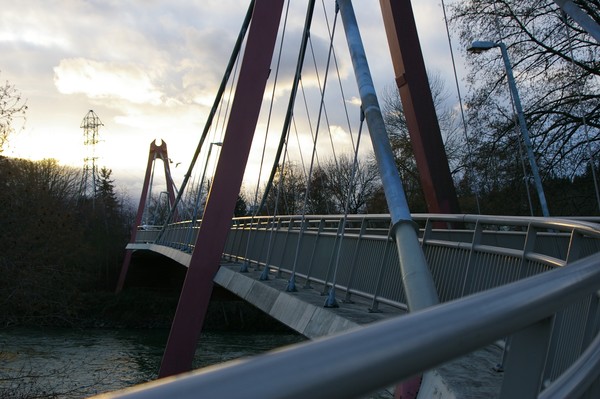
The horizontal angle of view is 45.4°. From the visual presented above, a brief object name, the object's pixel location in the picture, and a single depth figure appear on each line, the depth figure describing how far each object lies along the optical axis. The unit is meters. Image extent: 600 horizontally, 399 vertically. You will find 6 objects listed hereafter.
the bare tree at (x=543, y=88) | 14.93
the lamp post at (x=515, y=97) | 12.48
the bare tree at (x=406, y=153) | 29.66
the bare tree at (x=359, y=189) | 35.34
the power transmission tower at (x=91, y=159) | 77.81
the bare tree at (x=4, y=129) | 15.22
